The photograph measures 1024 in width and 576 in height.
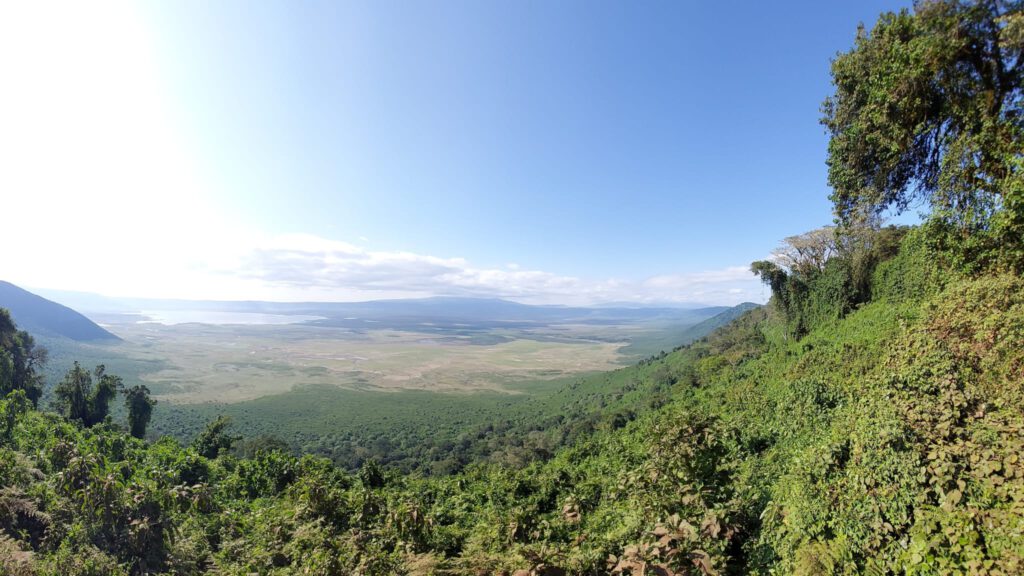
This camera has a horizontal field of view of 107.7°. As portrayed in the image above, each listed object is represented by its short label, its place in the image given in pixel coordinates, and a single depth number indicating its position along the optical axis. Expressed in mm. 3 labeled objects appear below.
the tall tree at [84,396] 32156
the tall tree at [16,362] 28703
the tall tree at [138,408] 33594
